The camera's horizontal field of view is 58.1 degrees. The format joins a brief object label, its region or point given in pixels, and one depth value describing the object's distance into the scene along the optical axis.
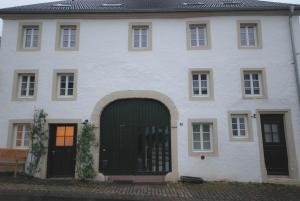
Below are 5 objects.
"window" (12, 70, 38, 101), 12.14
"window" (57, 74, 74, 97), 12.27
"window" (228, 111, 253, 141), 11.67
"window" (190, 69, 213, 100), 12.07
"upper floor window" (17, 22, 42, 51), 12.59
